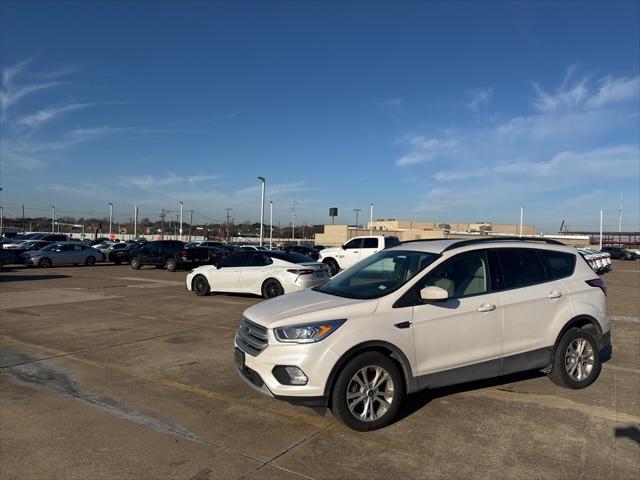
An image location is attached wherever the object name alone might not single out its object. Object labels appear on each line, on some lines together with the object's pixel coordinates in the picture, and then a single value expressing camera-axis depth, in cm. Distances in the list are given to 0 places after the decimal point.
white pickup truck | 2188
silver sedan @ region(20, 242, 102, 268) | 2595
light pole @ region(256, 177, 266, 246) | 4625
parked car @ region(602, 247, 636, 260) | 5925
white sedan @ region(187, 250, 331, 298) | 1230
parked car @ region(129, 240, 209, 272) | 2502
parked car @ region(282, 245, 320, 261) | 3658
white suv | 418
